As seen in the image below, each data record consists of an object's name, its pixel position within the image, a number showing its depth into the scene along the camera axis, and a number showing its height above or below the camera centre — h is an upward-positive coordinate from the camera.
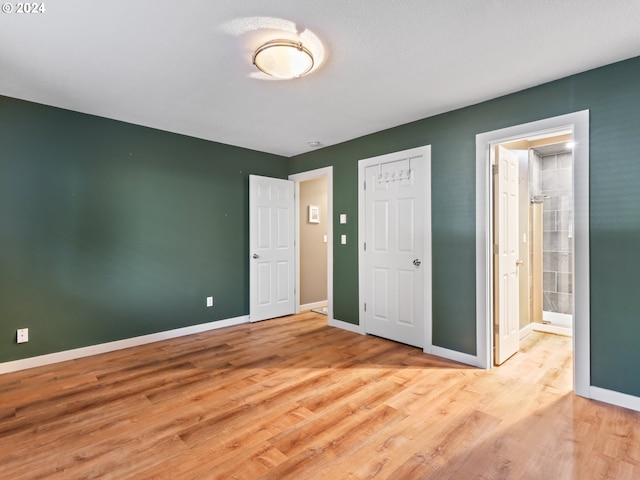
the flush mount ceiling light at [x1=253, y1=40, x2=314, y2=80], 2.03 +1.17
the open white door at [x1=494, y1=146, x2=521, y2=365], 3.01 -0.20
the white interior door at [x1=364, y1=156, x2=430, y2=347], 3.48 -0.13
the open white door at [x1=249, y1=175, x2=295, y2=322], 4.53 -0.13
